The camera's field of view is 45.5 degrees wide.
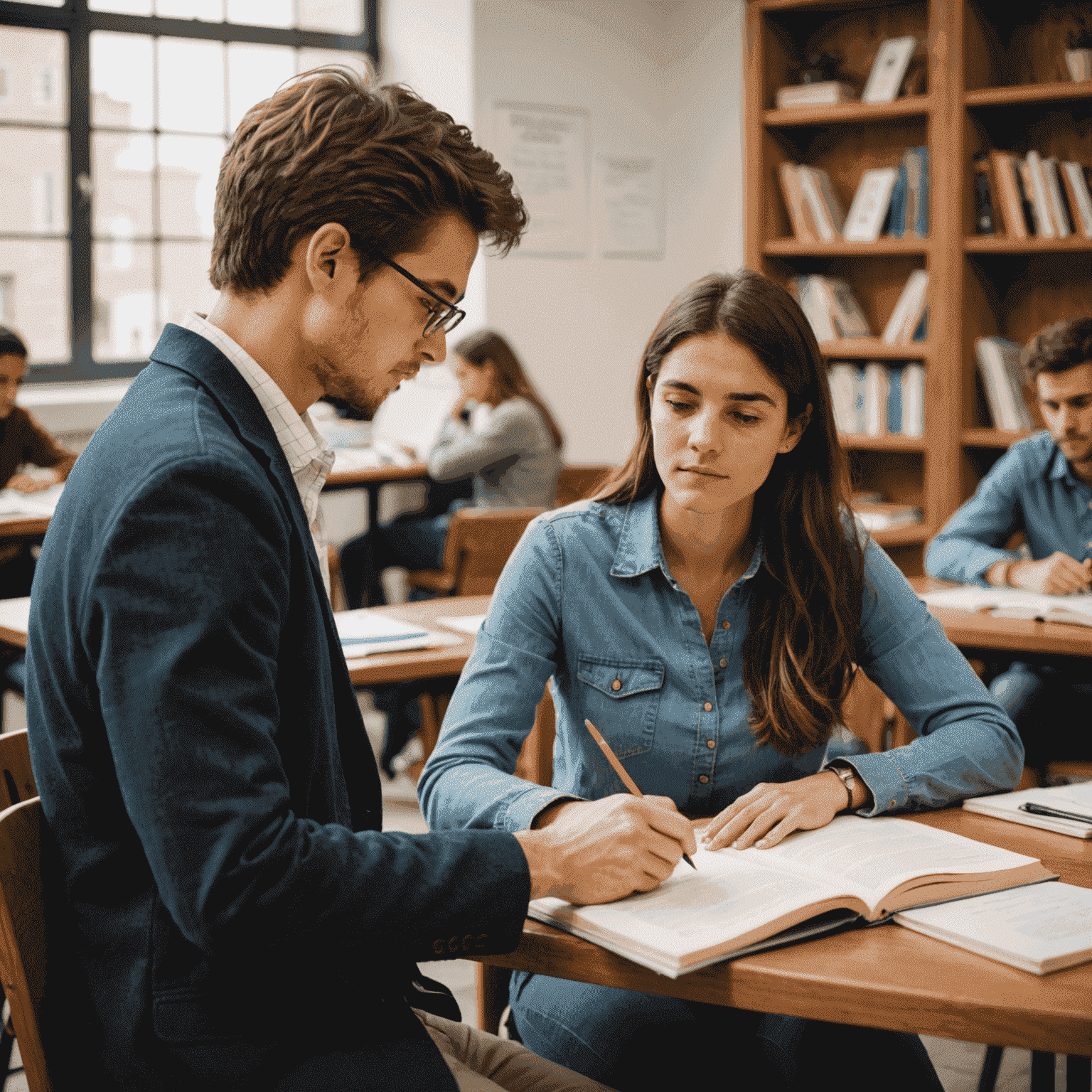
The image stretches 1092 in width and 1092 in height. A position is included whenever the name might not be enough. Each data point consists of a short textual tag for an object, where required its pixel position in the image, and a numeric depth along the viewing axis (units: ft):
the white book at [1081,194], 14.15
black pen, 4.76
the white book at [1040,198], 14.20
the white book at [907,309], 15.25
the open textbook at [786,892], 3.59
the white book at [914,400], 15.34
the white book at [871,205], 15.40
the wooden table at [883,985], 3.32
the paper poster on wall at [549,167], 18.63
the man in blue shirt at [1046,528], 9.61
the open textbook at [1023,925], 3.56
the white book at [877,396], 15.70
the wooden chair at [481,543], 12.78
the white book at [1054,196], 14.21
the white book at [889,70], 15.21
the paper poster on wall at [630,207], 19.54
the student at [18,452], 13.03
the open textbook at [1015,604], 8.87
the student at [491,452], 16.26
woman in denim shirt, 5.12
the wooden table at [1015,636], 8.38
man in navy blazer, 3.04
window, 17.85
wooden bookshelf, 14.51
